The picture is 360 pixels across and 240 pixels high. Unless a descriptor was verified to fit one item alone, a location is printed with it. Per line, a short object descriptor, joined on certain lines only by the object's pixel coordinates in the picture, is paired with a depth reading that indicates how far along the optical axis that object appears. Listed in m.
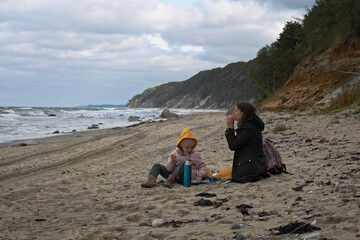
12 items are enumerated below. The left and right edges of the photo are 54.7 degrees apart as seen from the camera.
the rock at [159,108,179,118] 38.37
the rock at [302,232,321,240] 2.81
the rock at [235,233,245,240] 3.03
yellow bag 6.05
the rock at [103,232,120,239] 3.49
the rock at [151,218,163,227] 3.81
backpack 5.80
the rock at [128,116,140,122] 37.36
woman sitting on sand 5.59
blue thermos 5.90
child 6.08
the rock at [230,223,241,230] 3.35
